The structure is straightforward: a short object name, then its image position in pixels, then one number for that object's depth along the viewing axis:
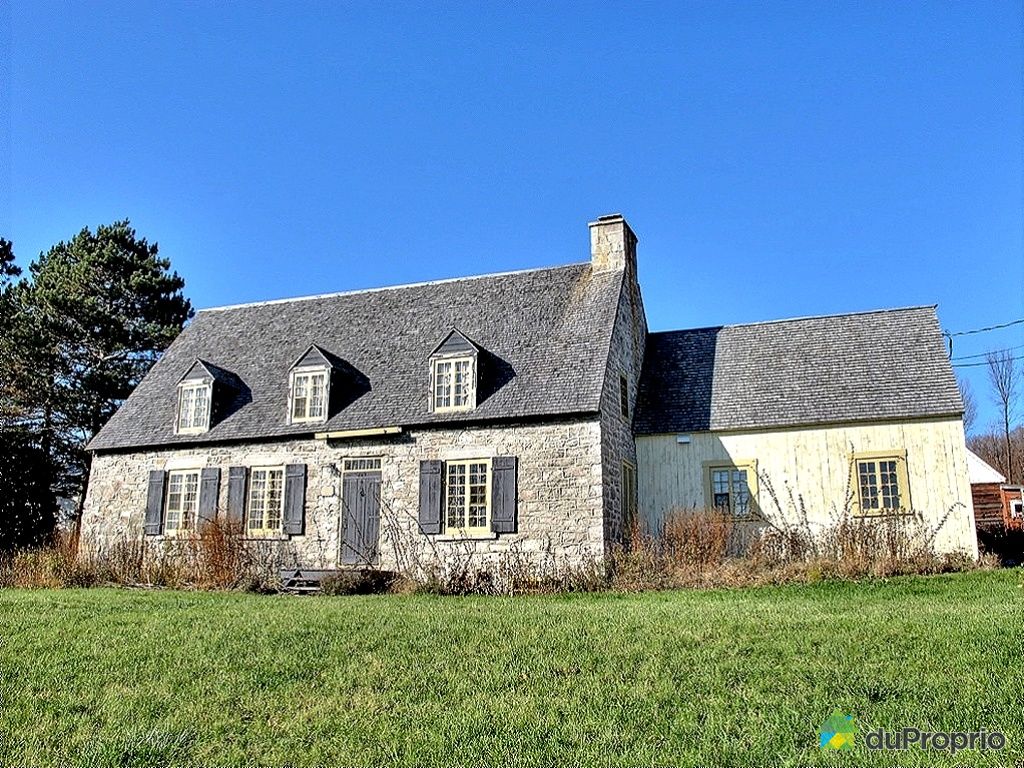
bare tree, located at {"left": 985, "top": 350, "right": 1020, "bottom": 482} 46.38
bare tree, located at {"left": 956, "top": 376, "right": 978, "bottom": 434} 51.09
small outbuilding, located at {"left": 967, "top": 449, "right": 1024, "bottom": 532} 29.66
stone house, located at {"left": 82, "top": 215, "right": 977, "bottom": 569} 17.30
